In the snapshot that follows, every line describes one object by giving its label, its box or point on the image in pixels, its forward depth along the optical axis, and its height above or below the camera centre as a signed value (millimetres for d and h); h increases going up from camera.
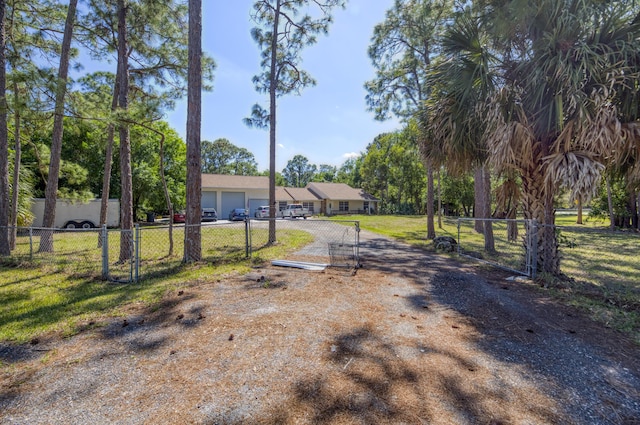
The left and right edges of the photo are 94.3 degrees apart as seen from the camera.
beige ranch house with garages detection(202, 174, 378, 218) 29641 +1510
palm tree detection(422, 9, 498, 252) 6090 +2472
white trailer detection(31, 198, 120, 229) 17469 -421
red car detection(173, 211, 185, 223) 23875 -756
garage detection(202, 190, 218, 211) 28888 +821
